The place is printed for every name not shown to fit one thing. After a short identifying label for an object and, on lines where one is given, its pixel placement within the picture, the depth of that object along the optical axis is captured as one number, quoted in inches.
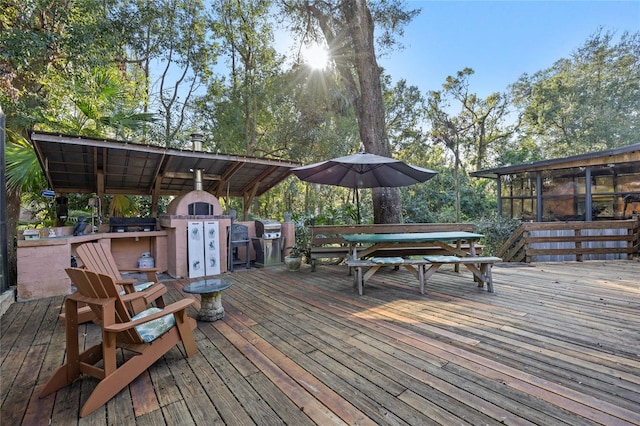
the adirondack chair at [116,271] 95.9
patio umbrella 193.5
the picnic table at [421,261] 152.1
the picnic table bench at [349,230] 211.5
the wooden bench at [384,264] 152.0
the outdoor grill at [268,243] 241.4
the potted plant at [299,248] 221.5
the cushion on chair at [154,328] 75.8
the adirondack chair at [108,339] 67.6
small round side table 117.0
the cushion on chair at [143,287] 114.7
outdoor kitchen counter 151.3
